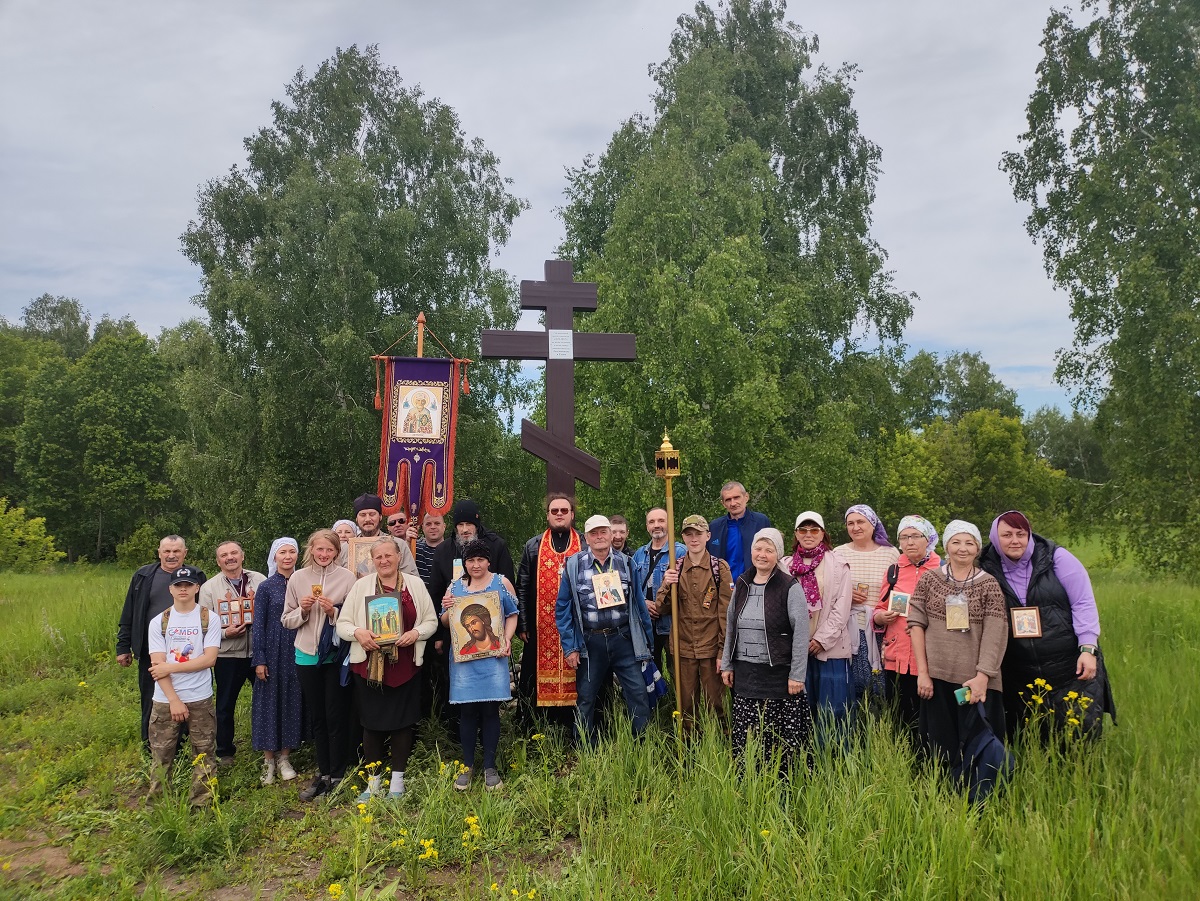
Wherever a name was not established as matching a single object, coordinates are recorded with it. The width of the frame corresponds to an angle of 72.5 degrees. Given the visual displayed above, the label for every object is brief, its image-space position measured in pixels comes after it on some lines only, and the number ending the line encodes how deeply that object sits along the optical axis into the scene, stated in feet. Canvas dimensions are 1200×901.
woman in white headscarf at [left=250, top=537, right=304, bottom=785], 18.60
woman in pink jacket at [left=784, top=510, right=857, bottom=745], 16.30
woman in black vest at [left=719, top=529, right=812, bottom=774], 15.64
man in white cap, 17.78
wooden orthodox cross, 21.89
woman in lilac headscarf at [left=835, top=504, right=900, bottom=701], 17.47
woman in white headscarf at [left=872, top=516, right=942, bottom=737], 16.22
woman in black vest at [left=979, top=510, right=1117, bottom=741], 14.28
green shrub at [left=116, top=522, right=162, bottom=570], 97.40
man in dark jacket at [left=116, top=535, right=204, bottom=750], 18.84
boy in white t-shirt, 17.29
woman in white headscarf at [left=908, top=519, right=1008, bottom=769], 14.24
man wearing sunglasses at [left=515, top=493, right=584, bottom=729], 19.47
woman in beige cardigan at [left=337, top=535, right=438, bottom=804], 16.84
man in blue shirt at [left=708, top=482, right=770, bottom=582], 19.35
